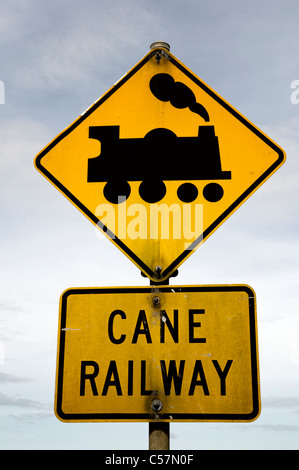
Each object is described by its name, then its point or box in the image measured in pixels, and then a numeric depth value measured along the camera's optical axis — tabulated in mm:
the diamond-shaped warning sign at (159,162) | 2281
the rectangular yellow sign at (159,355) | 2045
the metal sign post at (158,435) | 2020
